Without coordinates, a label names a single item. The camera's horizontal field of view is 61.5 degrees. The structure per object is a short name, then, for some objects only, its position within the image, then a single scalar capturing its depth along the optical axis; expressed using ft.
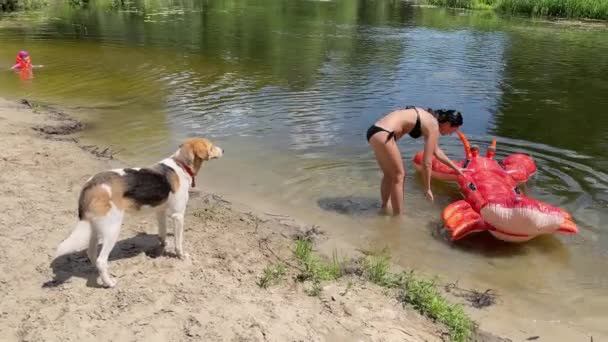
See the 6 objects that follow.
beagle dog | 13.50
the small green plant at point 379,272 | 15.90
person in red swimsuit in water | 48.52
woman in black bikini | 21.42
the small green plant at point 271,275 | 14.90
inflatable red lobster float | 19.67
